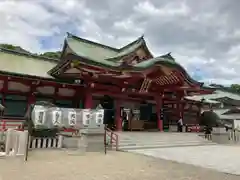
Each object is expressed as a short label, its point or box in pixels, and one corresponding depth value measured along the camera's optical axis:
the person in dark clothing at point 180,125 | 16.26
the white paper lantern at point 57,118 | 8.40
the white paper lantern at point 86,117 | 8.96
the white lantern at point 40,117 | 7.98
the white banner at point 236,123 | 22.02
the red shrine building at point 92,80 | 11.24
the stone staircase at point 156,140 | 10.28
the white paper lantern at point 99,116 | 8.96
